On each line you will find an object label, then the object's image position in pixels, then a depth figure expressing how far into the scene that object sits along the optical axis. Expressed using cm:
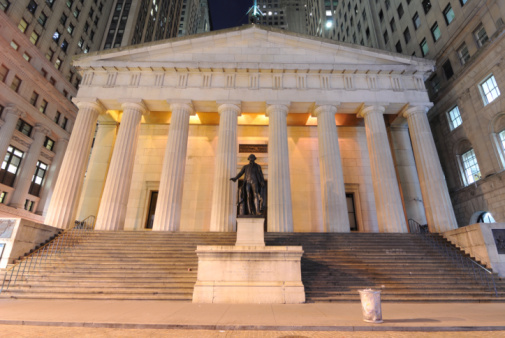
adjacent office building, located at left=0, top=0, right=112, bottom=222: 3212
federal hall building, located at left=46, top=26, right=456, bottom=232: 1772
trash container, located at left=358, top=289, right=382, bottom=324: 591
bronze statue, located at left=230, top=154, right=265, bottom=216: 1113
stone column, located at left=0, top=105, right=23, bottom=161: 3147
